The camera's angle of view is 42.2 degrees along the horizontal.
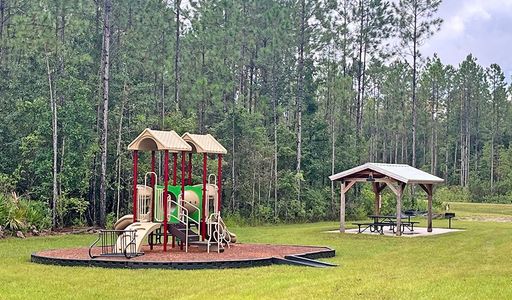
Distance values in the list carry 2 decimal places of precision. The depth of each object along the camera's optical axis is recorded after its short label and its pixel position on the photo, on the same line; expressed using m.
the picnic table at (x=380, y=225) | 22.11
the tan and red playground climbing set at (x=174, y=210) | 15.20
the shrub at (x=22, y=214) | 19.75
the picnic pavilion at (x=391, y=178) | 21.72
